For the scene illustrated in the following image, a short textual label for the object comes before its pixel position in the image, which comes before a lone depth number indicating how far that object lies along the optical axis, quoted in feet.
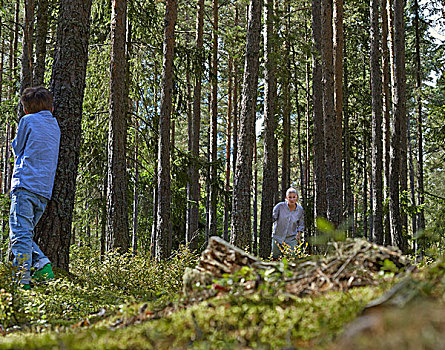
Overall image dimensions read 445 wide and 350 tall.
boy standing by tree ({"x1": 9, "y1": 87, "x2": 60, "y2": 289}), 17.30
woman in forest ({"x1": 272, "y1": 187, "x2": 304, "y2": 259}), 33.27
